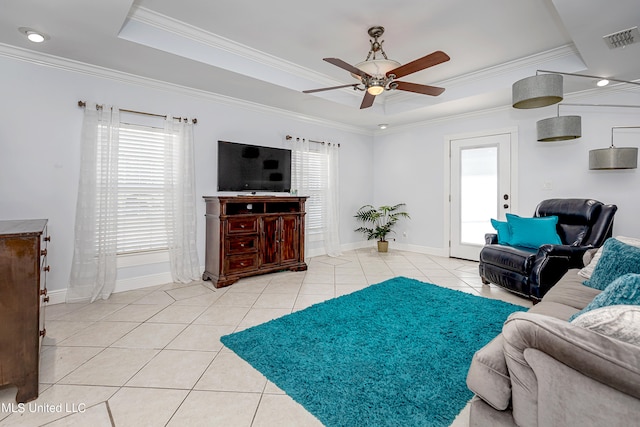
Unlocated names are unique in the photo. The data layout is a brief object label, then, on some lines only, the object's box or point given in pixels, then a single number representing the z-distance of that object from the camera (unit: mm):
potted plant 5730
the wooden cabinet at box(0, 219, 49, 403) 1547
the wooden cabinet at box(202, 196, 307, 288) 3576
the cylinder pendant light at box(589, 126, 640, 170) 3160
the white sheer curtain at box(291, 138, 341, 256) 5145
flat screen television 3977
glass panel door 4527
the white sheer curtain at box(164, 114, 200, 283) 3600
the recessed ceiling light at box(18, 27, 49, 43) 2477
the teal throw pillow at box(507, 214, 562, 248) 3223
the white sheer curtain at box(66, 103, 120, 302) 3059
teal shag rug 1498
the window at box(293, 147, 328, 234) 5094
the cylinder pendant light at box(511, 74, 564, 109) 2281
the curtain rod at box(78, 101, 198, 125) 3061
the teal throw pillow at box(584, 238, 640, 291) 1721
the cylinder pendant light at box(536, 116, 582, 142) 3242
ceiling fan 2439
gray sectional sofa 741
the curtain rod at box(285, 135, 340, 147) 4730
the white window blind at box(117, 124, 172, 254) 3346
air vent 2446
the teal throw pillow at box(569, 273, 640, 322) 1013
